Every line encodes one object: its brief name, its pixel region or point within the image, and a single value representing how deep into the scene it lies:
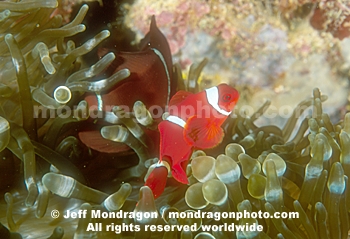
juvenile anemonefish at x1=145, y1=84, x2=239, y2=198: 0.60
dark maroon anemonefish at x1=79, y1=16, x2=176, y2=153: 0.63
